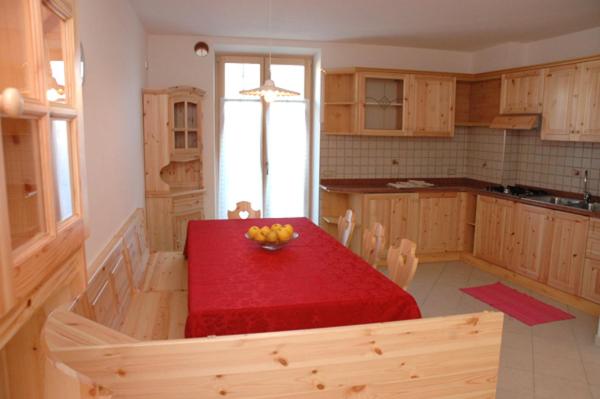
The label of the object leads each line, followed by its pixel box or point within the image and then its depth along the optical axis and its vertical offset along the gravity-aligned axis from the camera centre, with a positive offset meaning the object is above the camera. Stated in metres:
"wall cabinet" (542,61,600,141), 3.93 +0.38
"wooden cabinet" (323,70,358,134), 5.29 +0.44
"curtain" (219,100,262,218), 5.50 -0.16
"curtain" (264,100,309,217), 5.61 -0.20
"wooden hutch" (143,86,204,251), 4.39 -0.12
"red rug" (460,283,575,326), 3.68 -1.40
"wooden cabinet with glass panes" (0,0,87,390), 0.72 -0.04
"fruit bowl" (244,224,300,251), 2.75 -0.58
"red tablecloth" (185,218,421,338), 1.91 -0.70
